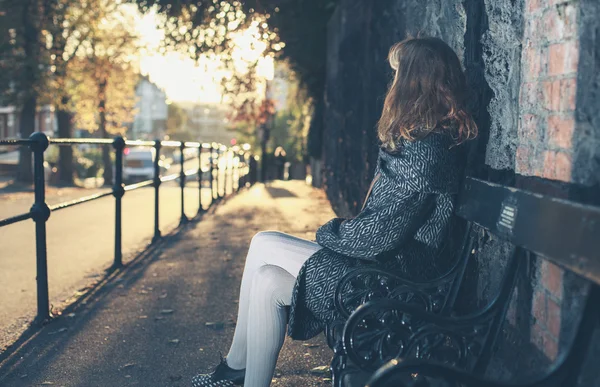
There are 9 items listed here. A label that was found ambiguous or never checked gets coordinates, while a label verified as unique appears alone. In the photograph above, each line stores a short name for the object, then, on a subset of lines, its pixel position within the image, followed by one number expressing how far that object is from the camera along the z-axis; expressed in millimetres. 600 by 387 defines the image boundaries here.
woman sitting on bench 2709
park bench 1724
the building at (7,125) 67188
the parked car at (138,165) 42284
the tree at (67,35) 23705
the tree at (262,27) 14359
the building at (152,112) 112062
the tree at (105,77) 26875
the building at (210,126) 159875
